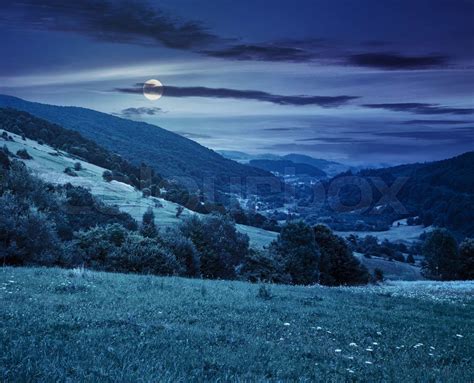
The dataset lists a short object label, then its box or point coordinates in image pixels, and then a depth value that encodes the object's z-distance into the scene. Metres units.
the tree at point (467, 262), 87.12
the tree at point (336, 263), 70.12
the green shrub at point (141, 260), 36.84
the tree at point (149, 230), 52.67
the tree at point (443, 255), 84.88
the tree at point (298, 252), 60.53
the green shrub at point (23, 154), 90.56
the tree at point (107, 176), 106.28
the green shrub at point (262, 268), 52.59
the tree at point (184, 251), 44.56
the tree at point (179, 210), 90.43
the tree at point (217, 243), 53.40
